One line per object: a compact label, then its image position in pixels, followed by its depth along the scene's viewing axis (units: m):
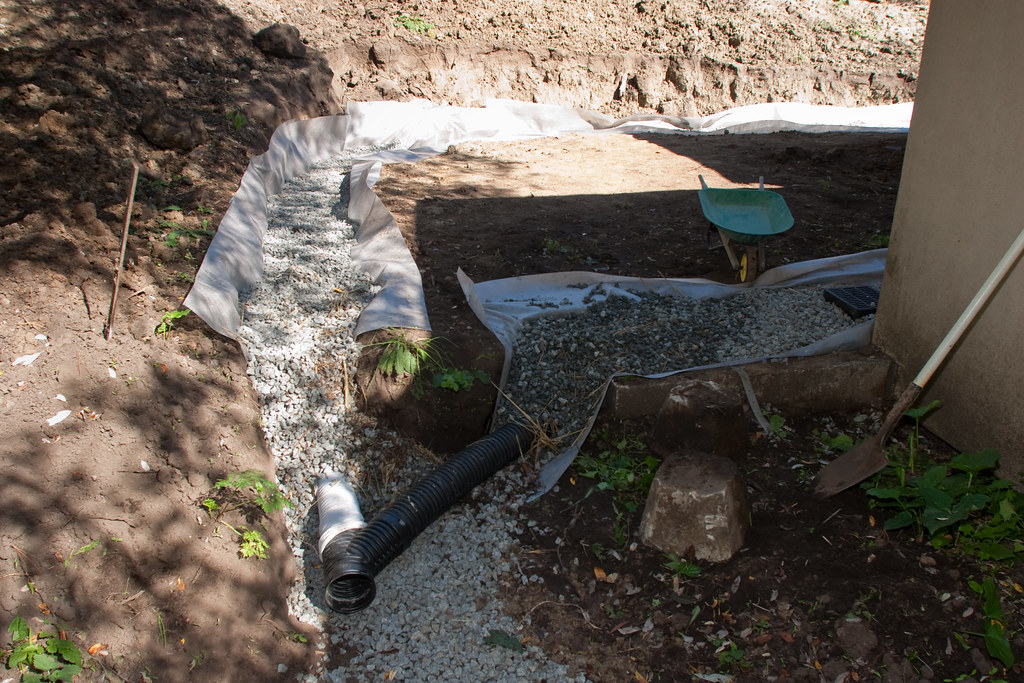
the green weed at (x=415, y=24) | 9.72
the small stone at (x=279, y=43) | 8.16
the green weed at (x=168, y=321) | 3.62
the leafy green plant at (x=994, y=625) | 2.49
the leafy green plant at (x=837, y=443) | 3.64
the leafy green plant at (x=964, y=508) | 2.80
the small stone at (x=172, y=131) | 5.64
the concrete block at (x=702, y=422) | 3.45
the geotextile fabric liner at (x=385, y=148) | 4.13
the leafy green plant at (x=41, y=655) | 2.16
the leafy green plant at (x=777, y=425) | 3.76
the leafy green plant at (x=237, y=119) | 6.64
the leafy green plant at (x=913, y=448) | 3.31
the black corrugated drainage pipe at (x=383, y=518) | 2.90
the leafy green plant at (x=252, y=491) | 3.01
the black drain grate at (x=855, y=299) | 4.27
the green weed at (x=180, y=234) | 4.40
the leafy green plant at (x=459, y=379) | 3.71
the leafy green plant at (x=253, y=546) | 2.85
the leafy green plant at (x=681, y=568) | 2.98
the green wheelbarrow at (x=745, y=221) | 4.71
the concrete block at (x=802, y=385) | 3.78
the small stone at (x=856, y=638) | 2.62
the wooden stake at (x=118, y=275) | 3.43
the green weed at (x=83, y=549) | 2.45
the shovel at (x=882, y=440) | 2.88
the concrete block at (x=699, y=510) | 2.97
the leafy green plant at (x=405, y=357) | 3.72
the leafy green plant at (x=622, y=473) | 3.35
